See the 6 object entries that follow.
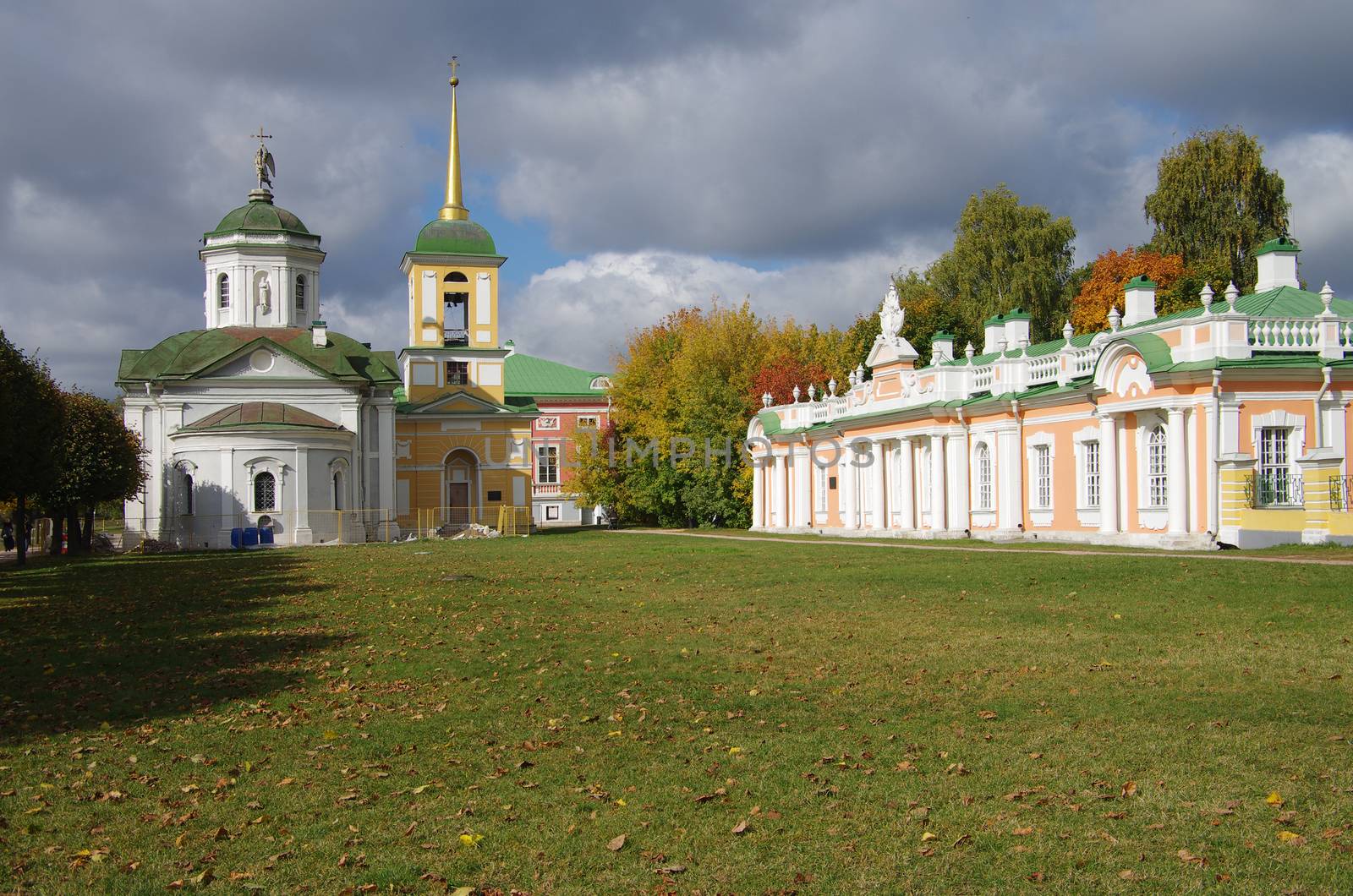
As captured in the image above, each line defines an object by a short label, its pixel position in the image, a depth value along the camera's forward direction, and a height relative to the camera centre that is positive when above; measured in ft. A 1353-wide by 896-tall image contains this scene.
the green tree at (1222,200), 174.81 +41.17
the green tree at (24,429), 106.11 +6.61
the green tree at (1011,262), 199.72 +37.38
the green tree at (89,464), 142.82 +4.09
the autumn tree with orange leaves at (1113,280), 173.47 +30.02
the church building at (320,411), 163.63 +13.00
